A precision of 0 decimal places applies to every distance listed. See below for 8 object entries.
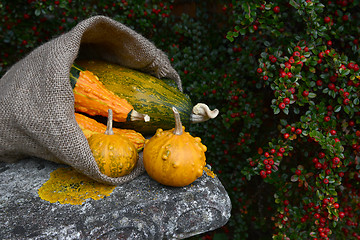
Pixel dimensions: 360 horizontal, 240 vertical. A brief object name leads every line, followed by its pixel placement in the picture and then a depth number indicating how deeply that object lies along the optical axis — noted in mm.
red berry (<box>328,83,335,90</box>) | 1420
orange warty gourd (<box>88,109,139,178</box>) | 1030
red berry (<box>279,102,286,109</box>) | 1343
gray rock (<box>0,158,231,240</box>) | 888
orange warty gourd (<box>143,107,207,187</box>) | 991
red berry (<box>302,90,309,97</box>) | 1379
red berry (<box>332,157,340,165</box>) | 1357
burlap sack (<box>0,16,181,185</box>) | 1004
